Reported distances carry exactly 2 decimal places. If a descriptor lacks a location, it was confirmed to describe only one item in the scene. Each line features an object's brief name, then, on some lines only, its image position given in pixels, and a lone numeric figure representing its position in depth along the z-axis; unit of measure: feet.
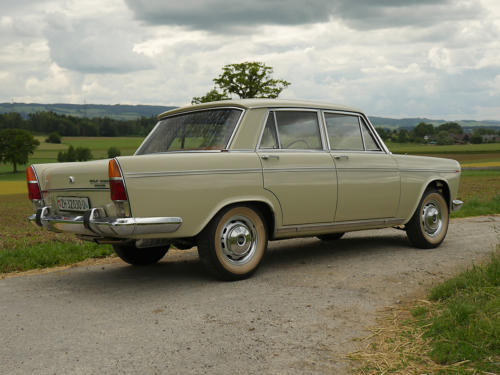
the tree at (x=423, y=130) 247.74
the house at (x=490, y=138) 266.77
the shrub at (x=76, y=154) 223.96
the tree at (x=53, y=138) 294.66
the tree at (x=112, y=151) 198.16
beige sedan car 15.66
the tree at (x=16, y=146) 256.32
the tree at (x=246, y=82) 188.03
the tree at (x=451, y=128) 271.00
